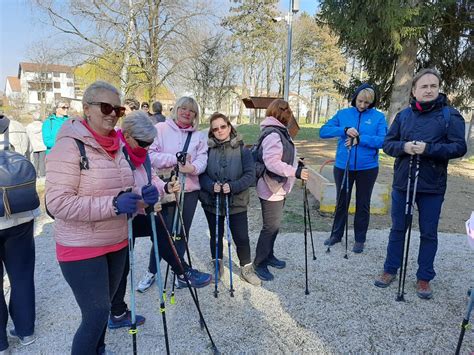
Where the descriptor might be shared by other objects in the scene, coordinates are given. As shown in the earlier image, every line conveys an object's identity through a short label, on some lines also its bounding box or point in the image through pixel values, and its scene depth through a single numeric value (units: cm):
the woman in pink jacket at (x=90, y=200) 187
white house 2958
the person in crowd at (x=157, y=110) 848
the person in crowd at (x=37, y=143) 751
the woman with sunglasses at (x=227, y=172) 338
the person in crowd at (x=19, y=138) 336
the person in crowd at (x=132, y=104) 741
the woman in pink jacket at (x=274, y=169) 348
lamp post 1003
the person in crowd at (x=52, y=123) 696
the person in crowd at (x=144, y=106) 1055
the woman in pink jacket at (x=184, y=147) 323
